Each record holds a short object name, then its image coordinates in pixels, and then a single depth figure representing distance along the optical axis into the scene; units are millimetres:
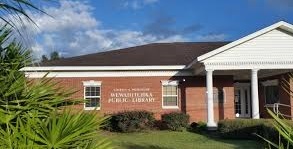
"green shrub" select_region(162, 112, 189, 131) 16705
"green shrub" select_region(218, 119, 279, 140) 13166
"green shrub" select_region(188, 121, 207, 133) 16638
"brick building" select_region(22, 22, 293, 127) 17988
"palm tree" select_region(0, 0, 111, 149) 2692
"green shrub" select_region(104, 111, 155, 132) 16011
